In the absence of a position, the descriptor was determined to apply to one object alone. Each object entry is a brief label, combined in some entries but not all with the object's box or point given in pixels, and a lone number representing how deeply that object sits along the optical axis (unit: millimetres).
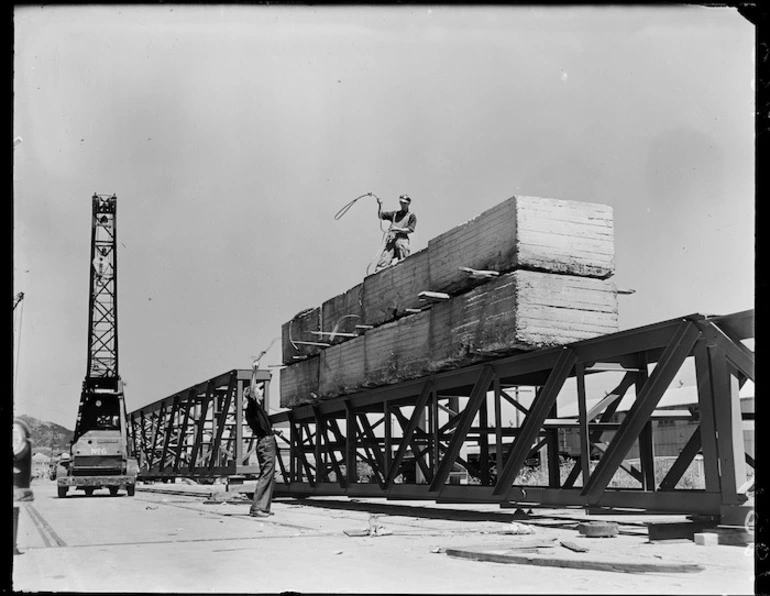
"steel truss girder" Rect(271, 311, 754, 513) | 6785
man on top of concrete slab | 13805
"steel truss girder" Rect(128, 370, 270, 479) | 21891
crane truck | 21047
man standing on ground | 10883
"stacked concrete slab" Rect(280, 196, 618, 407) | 8984
